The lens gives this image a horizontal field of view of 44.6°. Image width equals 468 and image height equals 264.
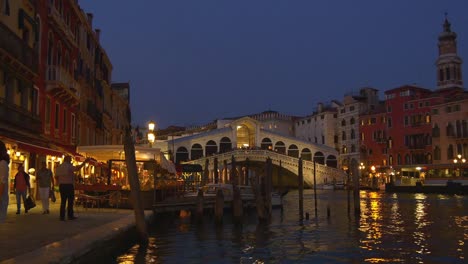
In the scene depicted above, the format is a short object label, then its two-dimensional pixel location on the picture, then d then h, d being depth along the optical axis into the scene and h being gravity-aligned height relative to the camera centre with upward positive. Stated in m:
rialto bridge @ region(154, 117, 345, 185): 59.16 +4.39
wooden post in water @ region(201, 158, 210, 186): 34.58 +0.58
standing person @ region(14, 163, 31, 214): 13.37 +0.17
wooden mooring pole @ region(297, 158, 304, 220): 23.15 -0.36
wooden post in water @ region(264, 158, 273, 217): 23.48 -0.08
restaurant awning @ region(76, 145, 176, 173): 20.52 +1.33
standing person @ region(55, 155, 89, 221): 12.00 +0.20
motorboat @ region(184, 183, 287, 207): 25.95 -0.31
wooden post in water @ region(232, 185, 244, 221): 19.94 -0.68
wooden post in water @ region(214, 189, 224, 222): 19.53 -0.66
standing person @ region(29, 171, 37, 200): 18.99 +0.19
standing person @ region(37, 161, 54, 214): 14.07 +0.10
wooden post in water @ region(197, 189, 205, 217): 20.12 -0.59
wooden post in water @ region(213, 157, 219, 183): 34.06 +1.10
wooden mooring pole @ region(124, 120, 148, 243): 11.78 -0.01
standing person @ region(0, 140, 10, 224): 9.22 +0.16
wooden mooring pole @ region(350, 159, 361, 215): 24.08 -0.19
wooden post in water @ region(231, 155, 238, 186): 26.93 +0.78
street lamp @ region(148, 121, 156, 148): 20.41 +2.03
